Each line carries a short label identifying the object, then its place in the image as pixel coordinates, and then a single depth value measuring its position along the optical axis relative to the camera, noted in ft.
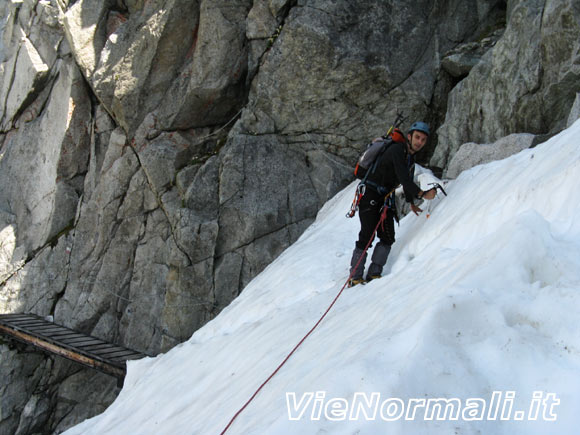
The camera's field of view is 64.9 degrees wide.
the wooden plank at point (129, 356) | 45.85
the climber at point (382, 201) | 23.98
